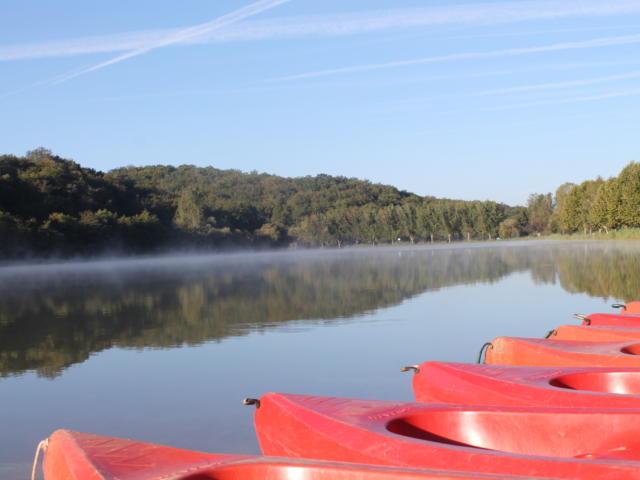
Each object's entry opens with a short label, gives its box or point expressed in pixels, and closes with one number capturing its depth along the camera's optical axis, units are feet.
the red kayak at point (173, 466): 7.81
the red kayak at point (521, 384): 12.65
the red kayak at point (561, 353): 16.96
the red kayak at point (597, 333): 20.26
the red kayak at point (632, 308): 28.23
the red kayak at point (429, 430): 9.91
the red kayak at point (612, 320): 23.62
